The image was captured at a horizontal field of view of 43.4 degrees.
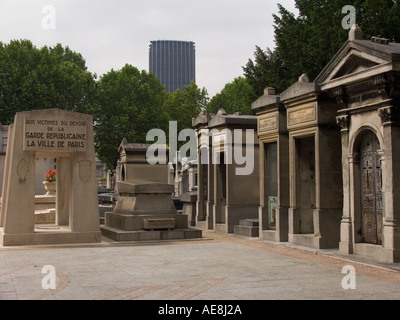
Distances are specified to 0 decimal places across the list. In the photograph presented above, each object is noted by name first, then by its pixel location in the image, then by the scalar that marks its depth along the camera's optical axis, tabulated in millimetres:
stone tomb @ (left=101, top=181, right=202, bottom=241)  15938
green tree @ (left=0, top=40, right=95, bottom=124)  40712
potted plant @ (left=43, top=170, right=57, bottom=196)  22922
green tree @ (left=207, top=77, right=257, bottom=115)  53725
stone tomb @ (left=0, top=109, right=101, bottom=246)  14328
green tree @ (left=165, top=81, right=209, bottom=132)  55625
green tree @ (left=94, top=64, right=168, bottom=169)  47469
